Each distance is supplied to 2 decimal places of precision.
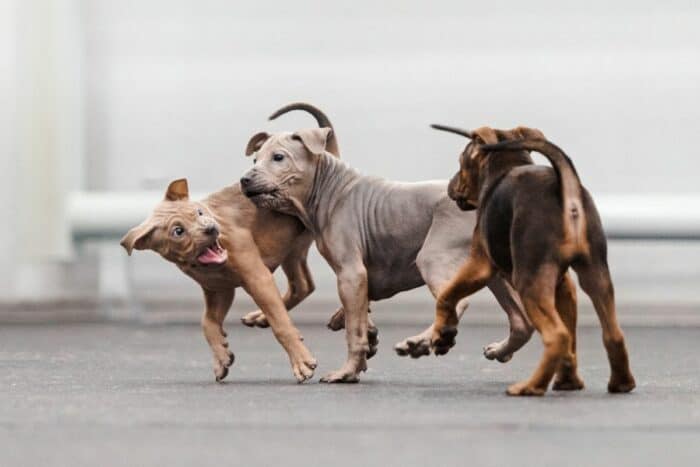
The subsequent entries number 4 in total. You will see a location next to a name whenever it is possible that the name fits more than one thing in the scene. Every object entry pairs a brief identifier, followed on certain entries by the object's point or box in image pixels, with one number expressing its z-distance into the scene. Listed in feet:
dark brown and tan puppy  23.86
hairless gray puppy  27.76
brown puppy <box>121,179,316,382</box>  27.63
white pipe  48.42
